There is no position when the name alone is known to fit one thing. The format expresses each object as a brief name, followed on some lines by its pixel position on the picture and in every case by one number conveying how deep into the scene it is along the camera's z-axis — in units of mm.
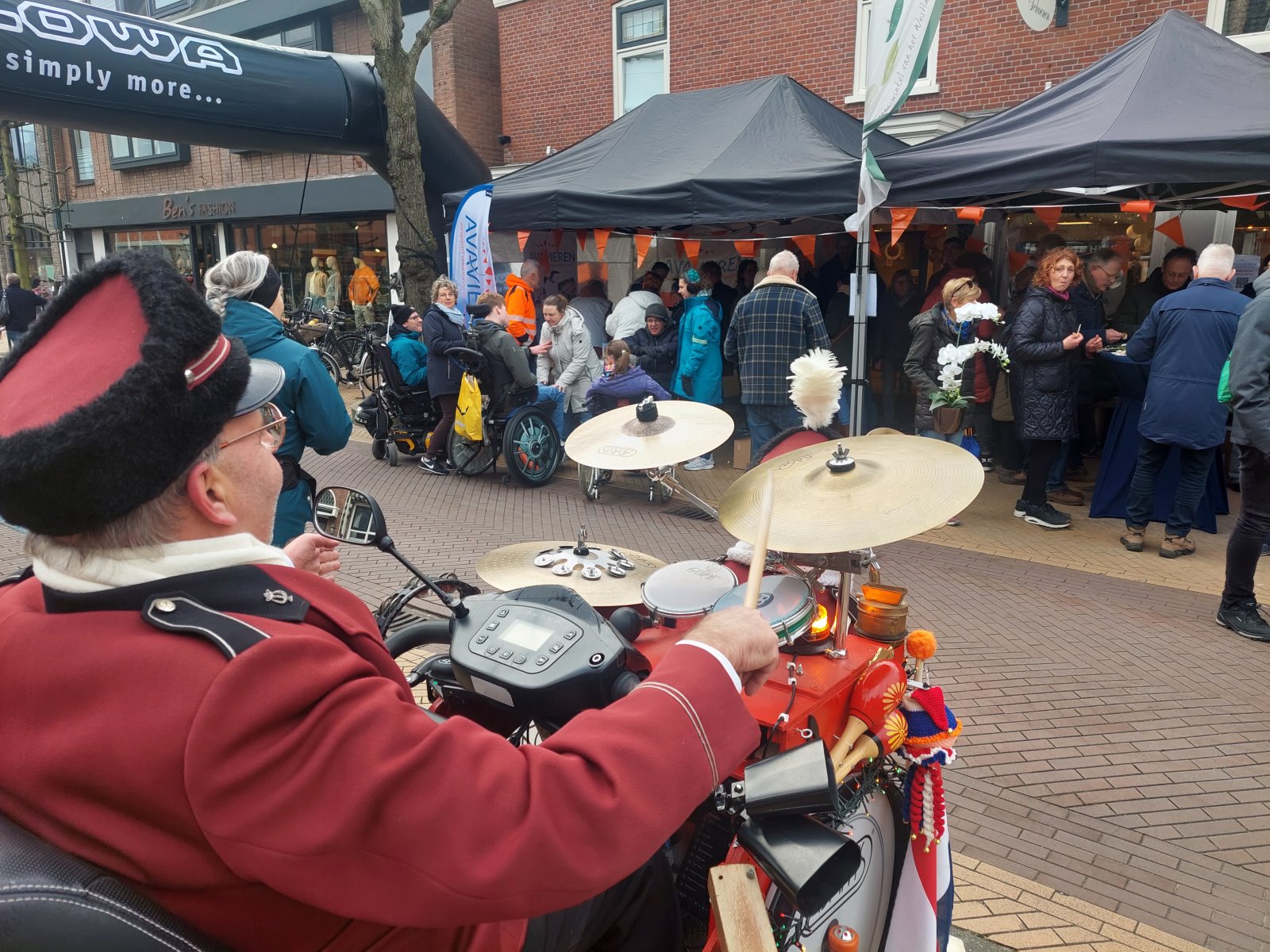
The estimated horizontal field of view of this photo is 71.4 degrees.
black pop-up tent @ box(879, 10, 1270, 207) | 5648
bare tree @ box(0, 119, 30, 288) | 19141
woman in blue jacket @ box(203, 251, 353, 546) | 3514
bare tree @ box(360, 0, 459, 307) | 10656
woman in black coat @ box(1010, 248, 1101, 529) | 6449
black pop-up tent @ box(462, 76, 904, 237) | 7332
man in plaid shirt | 7000
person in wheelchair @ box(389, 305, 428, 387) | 8992
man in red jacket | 964
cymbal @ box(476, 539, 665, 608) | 2314
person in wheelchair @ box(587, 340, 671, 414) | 7824
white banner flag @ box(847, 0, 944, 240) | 4863
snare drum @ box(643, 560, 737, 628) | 1988
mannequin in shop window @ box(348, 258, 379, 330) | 17094
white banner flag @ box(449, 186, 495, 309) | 10414
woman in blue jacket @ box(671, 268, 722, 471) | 8789
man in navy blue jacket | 5684
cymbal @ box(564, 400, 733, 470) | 2850
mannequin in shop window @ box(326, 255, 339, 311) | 18750
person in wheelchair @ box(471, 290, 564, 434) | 8023
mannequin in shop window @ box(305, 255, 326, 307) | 18781
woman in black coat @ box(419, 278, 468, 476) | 8383
